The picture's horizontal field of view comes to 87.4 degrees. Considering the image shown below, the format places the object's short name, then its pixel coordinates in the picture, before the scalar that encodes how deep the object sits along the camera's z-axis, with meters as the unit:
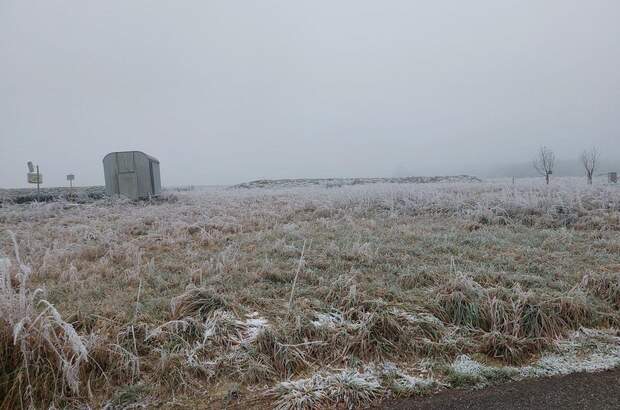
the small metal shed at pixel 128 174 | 14.83
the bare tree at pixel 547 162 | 27.09
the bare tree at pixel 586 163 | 23.98
